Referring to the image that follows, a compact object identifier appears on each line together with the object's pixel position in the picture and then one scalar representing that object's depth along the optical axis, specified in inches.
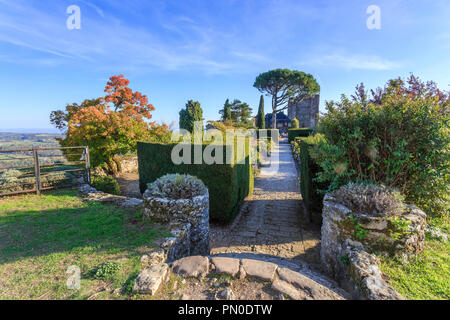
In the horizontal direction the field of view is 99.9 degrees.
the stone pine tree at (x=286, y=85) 1060.5
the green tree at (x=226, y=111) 868.2
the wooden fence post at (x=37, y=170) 224.3
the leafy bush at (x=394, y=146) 126.3
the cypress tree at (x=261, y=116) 1019.8
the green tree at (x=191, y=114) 596.5
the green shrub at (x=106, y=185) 278.1
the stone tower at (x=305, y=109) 1267.2
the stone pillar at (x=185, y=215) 142.1
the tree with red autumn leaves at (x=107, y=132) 337.1
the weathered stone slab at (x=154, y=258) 103.9
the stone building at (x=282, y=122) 1515.7
